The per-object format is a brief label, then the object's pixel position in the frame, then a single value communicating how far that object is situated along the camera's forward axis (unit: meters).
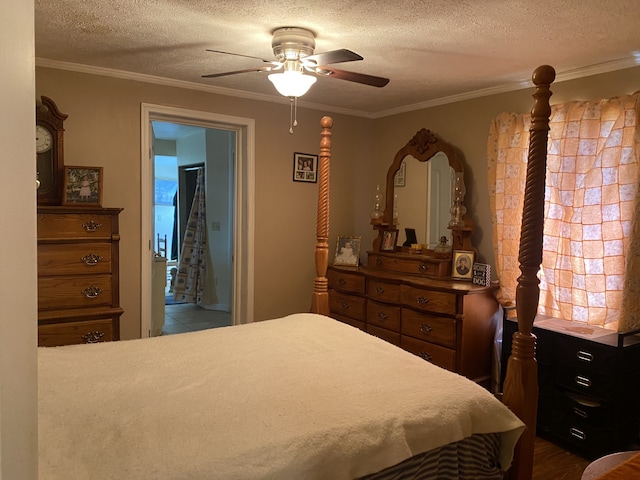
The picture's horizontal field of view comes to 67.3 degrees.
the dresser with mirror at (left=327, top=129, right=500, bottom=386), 3.43
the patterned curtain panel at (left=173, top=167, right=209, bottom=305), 6.11
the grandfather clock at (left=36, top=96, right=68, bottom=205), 3.13
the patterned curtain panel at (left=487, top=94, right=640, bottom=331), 2.84
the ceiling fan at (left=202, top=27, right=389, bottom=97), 2.48
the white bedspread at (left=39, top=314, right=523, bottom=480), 1.25
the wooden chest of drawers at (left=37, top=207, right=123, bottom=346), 2.92
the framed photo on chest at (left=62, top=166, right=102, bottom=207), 3.12
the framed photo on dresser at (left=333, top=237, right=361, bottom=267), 4.47
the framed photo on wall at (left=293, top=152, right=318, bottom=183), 4.38
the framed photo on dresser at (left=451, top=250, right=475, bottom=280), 3.75
